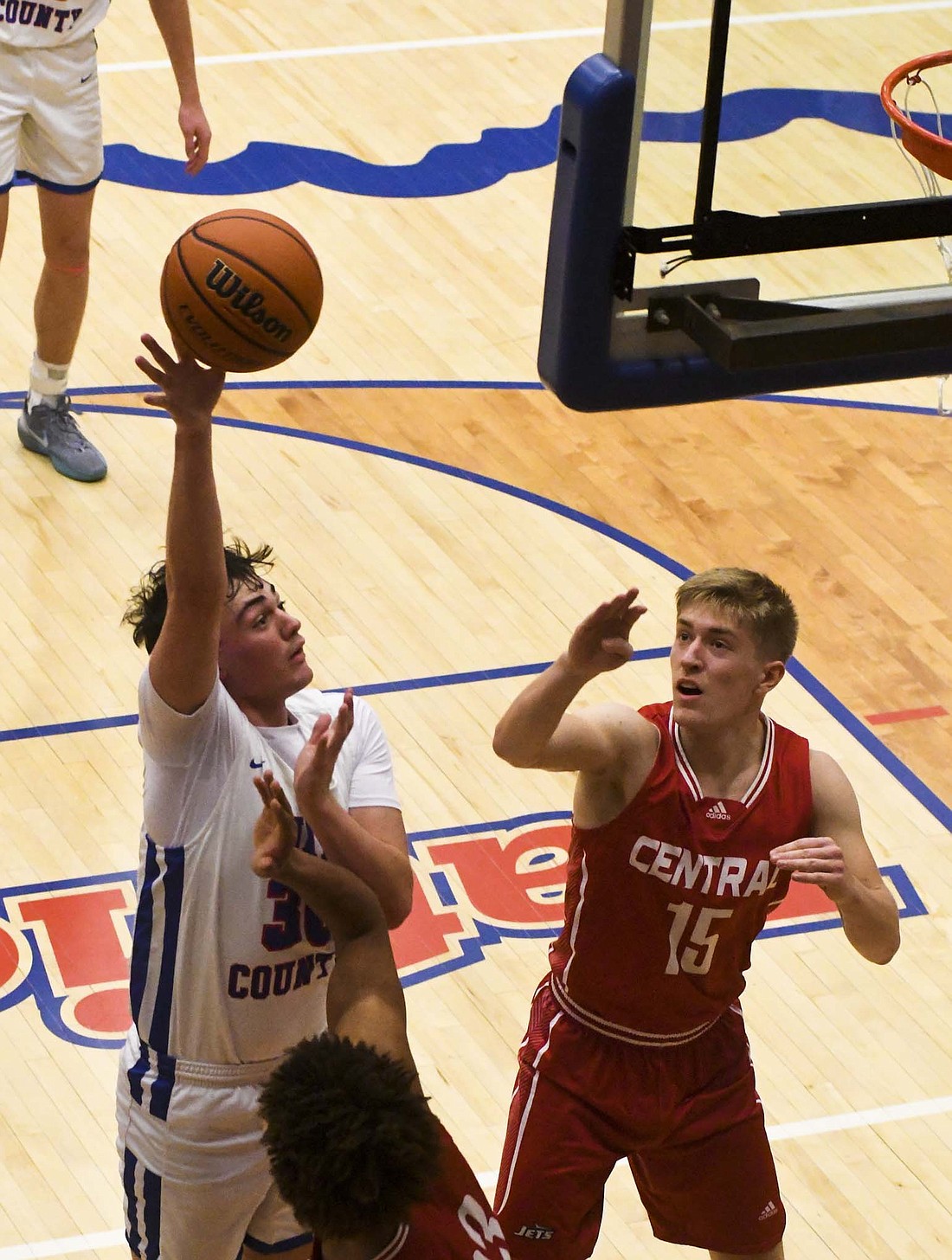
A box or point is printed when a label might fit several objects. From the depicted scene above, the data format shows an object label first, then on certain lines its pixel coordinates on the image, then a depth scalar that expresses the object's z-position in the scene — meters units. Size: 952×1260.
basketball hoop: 8.65
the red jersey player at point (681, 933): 8.23
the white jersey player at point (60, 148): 13.33
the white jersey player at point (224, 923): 7.28
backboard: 7.64
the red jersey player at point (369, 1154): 5.73
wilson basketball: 7.71
